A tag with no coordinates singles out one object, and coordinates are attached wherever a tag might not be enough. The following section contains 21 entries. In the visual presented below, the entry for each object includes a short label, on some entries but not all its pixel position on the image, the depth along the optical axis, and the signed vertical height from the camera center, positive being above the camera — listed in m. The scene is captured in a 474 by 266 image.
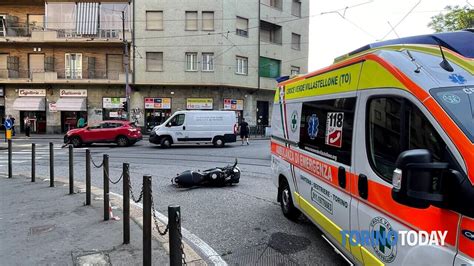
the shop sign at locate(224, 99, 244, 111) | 33.78 +1.04
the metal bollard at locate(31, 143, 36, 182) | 9.68 -1.36
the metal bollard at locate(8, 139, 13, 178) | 10.45 -1.36
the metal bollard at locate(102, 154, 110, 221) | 5.93 -1.15
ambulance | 2.20 -0.24
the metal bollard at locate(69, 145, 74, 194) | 8.01 -1.19
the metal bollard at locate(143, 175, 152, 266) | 4.03 -1.05
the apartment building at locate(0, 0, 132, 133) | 32.91 +4.40
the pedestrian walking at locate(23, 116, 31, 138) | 29.44 -1.00
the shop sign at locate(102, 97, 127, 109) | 33.69 +1.03
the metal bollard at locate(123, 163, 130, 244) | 5.01 -1.21
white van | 21.33 -0.74
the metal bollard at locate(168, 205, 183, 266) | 3.03 -0.94
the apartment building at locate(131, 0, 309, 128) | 32.50 +5.07
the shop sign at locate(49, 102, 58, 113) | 33.33 +0.61
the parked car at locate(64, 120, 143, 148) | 22.09 -1.12
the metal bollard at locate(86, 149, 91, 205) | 6.87 -1.20
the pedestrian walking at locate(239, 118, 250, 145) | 23.80 -0.85
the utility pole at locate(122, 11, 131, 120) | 28.67 +4.40
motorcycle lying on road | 9.04 -1.45
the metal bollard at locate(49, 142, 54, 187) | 8.63 -1.21
